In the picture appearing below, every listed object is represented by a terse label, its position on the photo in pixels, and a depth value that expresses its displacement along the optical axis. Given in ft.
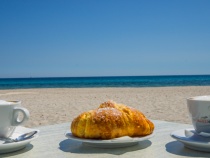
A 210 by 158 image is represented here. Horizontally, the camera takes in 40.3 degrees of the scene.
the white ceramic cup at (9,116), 3.30
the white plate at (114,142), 3.24
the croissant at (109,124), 3.33
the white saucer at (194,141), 3.16
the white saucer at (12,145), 3.06
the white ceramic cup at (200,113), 3.26
